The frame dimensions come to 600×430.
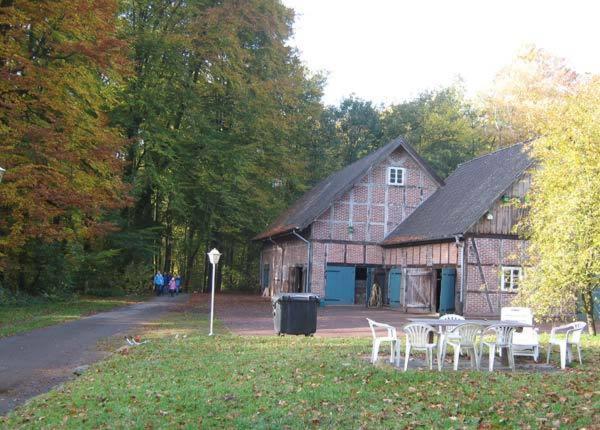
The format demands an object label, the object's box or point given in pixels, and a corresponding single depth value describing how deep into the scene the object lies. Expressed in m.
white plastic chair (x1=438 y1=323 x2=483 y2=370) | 10.51
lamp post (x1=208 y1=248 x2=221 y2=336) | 16.95
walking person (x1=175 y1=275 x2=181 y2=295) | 42.14
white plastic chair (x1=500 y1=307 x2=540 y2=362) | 11.77
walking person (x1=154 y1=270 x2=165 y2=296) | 41.09
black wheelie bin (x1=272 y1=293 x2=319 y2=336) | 16.78
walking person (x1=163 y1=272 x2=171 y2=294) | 44.41
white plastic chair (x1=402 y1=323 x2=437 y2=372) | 10.71
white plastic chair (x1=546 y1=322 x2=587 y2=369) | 11.22
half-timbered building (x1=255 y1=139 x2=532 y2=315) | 25.75
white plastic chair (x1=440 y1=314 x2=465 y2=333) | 12.29
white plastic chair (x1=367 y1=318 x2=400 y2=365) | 10.78
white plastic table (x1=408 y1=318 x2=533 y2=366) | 10.60
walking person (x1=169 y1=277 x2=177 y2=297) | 41.16
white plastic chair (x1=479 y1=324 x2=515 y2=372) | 10.84
